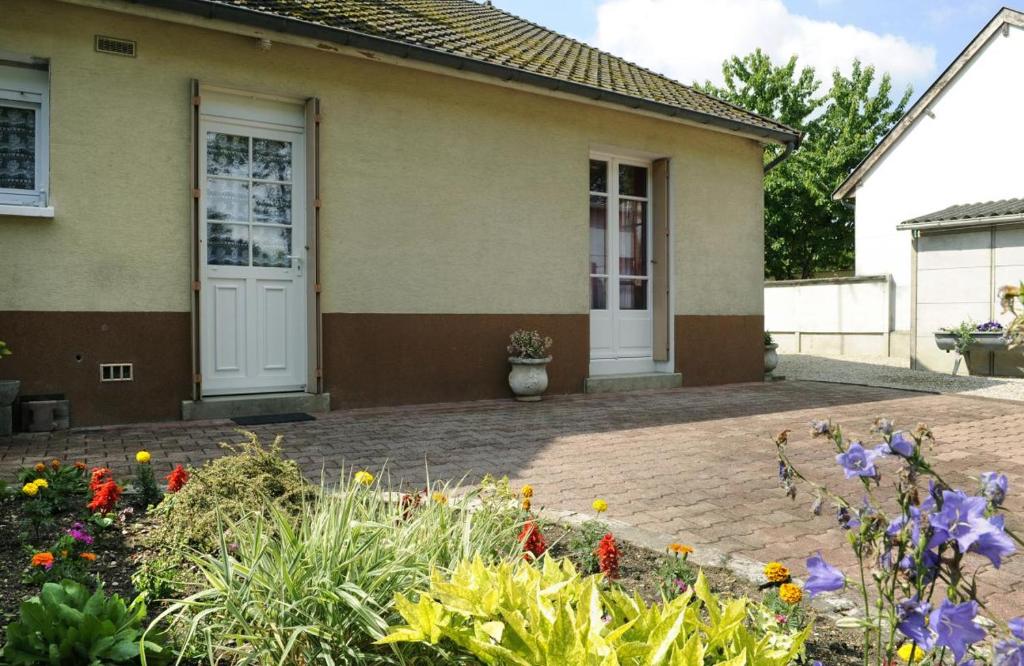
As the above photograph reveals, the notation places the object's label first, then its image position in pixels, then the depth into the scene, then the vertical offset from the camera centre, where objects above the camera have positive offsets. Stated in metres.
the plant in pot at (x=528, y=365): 7.86 -0.45
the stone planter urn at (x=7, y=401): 5.46 -0.59
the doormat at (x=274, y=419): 6.22 -0.83
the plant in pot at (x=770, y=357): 10.42 -0.49
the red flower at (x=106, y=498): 2.68 -0.64
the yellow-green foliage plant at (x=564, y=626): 1.37 -0.59
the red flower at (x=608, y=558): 2.34 -0.74
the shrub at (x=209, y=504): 2.23 -0.63
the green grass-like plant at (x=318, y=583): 1.72 -0.64
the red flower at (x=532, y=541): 2.30 -0.69
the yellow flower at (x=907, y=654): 1.75 -0.78
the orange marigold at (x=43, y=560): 2.12 -0.67
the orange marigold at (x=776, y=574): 2.22 -0.75
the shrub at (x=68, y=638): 1.67 -0.72
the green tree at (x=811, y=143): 31.36 +7.74
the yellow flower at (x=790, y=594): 2.01 -0.74
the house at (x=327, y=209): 5.89 +1.08
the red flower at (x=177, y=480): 2.81 -0.60
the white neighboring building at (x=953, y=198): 12.27 +2.55
